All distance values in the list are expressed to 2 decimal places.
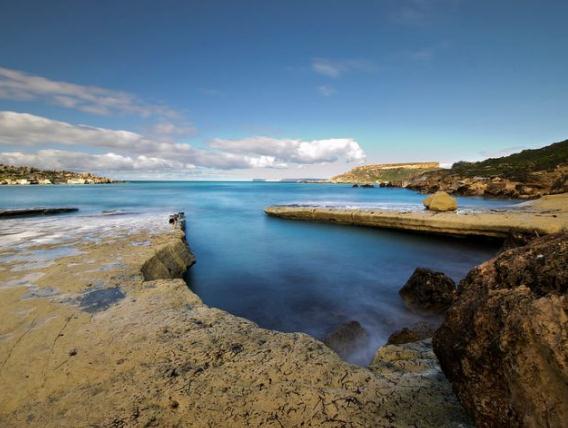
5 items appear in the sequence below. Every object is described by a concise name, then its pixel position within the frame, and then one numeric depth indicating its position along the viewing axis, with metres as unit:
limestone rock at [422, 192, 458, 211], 25.75
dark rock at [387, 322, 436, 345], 6.48
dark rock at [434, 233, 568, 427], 1.95
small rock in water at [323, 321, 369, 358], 6.77
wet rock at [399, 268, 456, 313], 8.96
